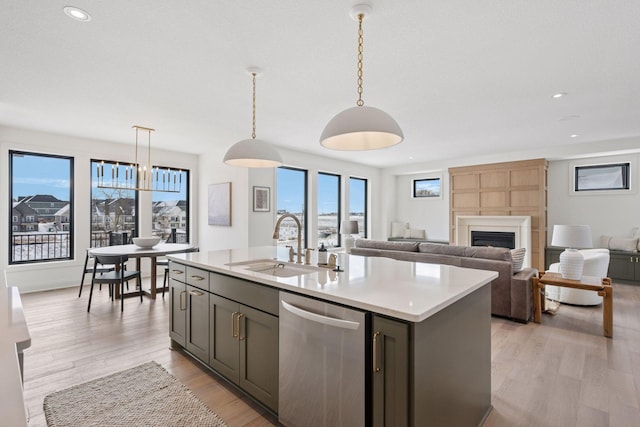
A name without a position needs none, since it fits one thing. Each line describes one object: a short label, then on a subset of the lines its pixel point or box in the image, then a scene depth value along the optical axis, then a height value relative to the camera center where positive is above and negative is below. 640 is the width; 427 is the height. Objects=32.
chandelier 5.53 +0.70
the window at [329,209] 7.38 +0.14
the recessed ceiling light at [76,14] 2.01 +1.30
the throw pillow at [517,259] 3.81 -0.53
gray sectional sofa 3.59 -0.65
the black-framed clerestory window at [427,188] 8.34 +0.75
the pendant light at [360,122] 1.76 +0.53
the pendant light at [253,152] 2.64 +0.53
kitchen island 1.33 -0.61
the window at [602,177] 5.98 +0.76
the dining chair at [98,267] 4.39 -0.82
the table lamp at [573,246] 3.56 -0.35
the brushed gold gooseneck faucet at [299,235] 2.52 -0.17
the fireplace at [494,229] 6.40 -0.29
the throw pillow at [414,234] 8.39 -0.50
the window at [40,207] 4.86 +0.11
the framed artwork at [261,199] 5.86 +0.29
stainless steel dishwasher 1.43 -0.73
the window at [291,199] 6.54 +0.33
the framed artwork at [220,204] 6.06 +0.20
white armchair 4.17 -0.99
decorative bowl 4.55 -0.40
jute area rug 1.92 -1.25
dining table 4.09 -0.50
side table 3.18 -0.76
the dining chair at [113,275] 3.94 -0.81
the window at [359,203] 8.30 +0.33
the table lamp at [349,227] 6.66 -0.26
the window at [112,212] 5.52 +0.03
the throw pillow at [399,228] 8.74 -0.35
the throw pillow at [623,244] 5.59 -0.49
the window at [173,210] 6.23 +0.08
